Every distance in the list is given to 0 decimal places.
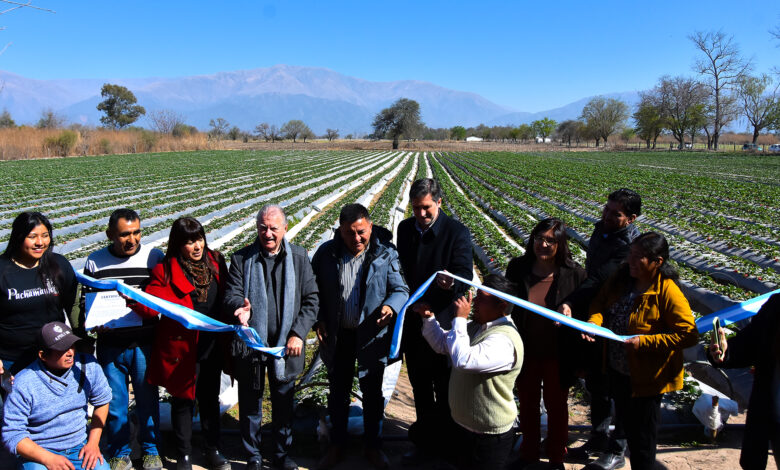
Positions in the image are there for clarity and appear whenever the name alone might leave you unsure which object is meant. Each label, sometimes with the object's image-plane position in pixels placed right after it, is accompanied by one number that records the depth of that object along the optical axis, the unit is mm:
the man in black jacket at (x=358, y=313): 3385
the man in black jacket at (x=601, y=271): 3283
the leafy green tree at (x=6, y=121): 66231
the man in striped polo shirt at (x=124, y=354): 3303
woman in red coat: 3264
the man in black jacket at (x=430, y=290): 3469
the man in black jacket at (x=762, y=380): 2520
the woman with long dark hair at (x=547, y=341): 3271
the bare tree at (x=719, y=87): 71500
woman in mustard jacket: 2834
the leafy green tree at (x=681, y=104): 76875
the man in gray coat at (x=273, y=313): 3289
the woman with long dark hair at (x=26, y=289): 3031
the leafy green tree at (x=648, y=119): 79375
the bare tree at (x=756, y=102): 69694
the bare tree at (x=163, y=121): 78125
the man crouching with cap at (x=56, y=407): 2746
